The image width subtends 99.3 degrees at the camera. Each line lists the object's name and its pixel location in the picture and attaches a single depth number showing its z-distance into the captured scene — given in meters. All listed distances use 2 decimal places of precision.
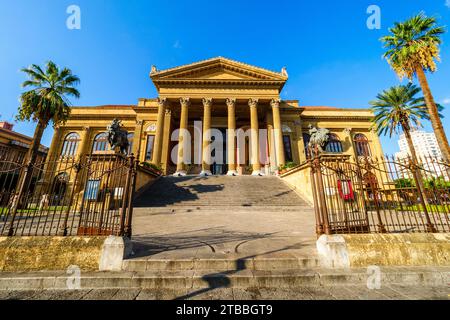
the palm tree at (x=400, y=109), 18.56
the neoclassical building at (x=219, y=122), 20.87
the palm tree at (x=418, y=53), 12.74
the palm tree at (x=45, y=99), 14.76
